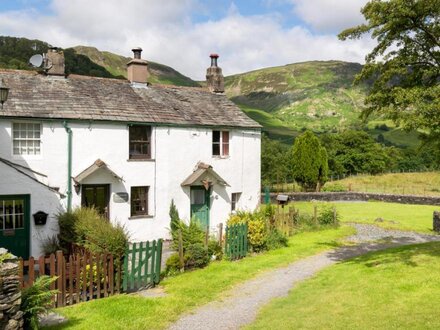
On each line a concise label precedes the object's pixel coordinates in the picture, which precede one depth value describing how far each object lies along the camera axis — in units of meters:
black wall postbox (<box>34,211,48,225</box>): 17.82
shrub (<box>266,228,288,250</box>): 19.21
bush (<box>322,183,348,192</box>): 47.44
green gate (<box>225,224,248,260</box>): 17.34
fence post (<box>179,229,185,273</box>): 15.16
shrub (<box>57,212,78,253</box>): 15.40
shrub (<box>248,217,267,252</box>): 18.34
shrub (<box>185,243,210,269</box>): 15.64
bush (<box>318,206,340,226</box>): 25.25
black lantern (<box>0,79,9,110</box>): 13.42
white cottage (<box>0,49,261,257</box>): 18.06
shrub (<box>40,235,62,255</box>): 16.62
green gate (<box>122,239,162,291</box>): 12.91
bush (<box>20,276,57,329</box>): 9.00
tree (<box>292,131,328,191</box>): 45.88
